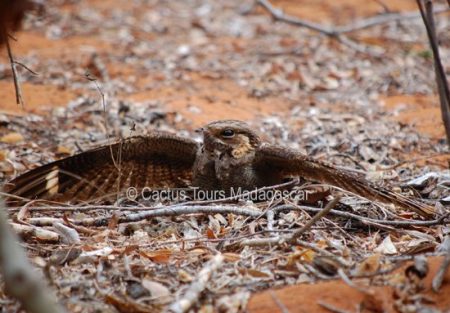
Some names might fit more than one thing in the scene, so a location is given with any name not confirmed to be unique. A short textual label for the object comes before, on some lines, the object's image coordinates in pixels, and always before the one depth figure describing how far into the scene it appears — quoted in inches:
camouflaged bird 311.4
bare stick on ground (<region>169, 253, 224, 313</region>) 205.6
